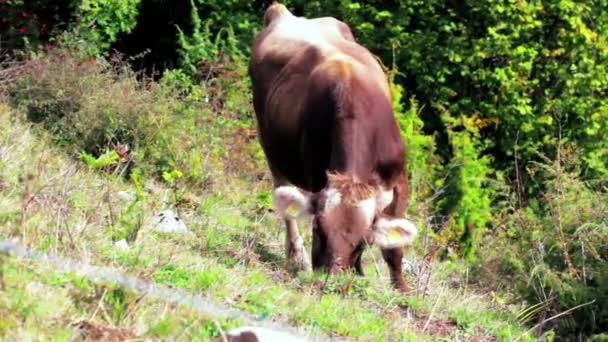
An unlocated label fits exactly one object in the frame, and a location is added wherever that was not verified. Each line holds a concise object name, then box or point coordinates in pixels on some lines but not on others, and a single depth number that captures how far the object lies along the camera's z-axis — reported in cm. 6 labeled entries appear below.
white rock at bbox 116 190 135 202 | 1738
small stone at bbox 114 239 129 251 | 1227
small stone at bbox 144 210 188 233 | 1561
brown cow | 1452
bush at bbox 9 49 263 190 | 2291
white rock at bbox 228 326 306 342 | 832
